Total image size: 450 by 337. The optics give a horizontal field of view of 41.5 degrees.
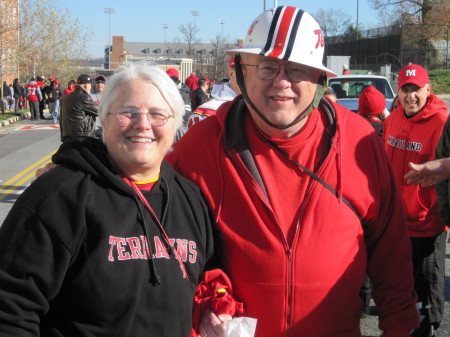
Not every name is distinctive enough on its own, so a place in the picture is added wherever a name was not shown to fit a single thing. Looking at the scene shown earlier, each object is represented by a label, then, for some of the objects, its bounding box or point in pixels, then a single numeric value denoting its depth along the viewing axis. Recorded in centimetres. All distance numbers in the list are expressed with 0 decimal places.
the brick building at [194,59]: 3931
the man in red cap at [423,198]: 454
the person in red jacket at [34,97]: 2678
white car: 1277
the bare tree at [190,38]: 6066
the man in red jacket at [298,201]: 248
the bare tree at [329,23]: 7894
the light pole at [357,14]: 6557
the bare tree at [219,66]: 4775
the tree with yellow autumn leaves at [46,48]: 2914
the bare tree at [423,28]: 4666
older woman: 194
